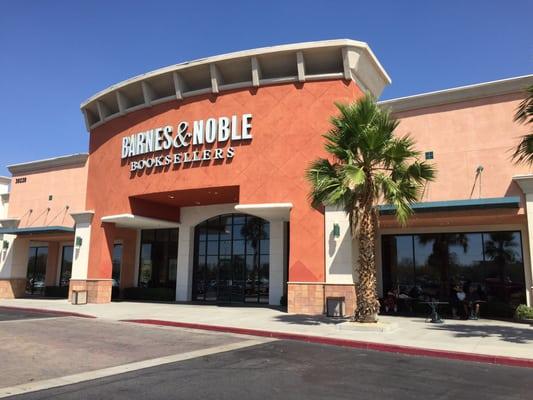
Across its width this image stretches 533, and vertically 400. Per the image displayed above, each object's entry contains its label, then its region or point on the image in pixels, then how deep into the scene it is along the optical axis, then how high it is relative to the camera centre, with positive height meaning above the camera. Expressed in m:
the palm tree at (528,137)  13.80 +4.32
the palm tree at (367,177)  14.89 +3.36
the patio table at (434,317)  17.50 -1.41
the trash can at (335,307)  18.38 -1.12
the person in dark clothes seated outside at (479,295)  20.45 -0.64
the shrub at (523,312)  17.48 -1.18
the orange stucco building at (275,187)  19.53 +4.38
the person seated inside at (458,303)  19.00 -0.98
